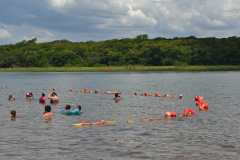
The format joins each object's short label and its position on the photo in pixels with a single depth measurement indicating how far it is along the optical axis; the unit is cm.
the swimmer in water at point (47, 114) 2895
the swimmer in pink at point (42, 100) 4159
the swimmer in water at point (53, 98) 4109
